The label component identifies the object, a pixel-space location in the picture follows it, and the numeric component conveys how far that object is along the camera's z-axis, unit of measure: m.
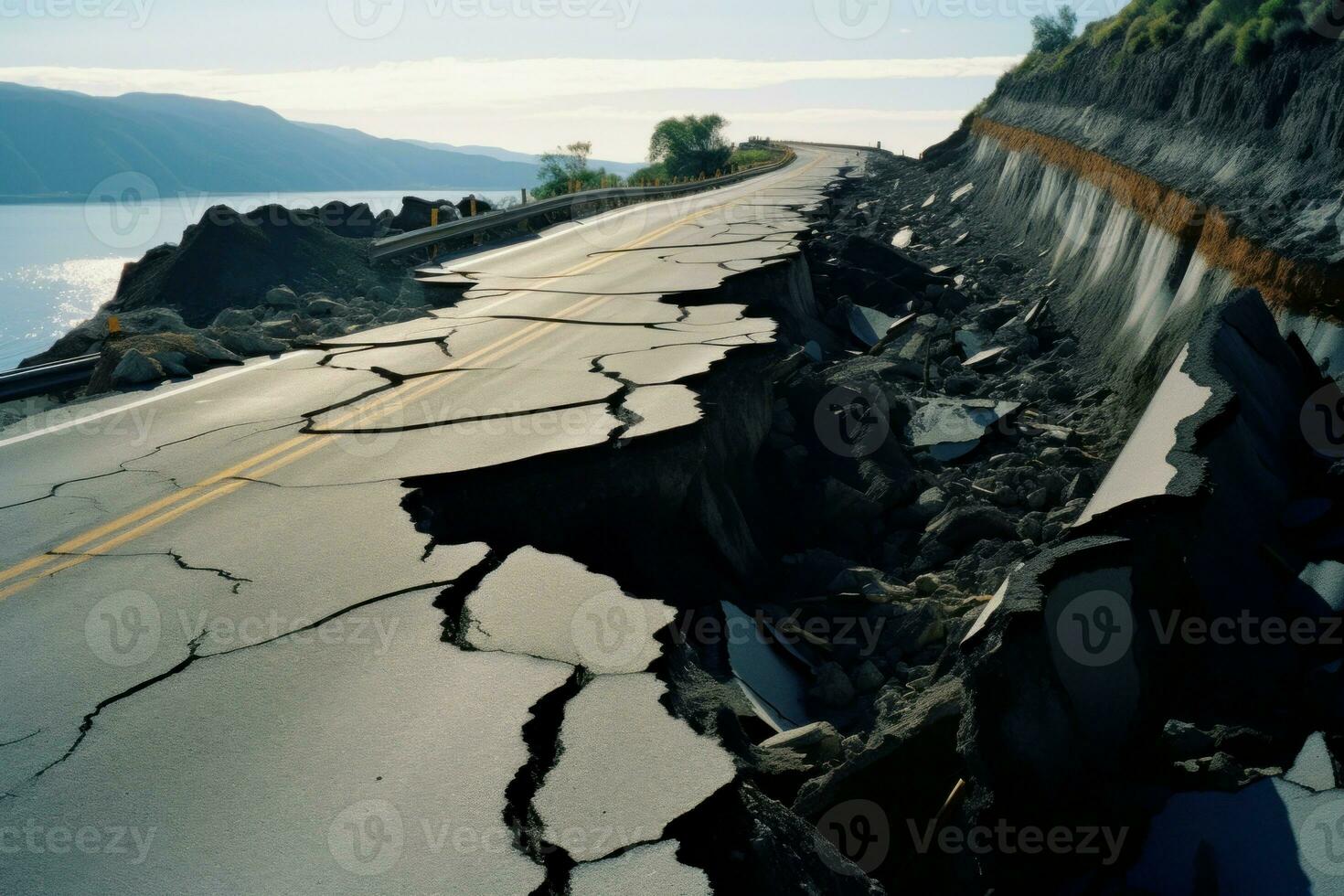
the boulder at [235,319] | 10.16
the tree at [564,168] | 62.78
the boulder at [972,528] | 6.27
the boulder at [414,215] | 17.14
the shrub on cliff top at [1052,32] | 34.38
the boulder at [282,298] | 11.12
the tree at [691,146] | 71.81
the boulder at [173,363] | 8.28
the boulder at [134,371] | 8.01
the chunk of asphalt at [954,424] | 8.35
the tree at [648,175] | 63.38
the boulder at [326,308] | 11.02
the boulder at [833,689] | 4.80
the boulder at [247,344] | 9.02
